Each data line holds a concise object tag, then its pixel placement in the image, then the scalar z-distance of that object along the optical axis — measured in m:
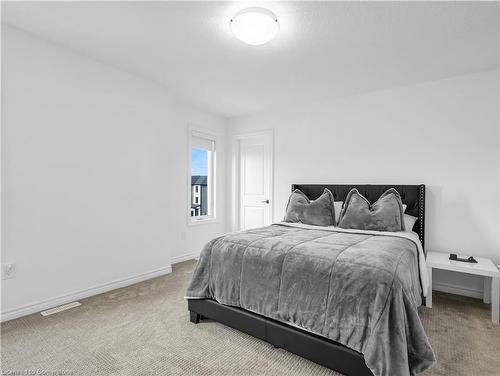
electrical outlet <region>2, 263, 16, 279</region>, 2.29
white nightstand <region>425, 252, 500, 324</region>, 2.40
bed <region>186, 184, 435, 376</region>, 1.47
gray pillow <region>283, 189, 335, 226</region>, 3.34
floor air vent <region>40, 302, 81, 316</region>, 2.45
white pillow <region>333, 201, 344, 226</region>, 3.45
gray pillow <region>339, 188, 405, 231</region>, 2.90
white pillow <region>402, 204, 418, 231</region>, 3.12
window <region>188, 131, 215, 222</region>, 4.65
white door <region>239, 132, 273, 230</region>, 4.70
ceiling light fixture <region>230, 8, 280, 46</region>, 1.98
